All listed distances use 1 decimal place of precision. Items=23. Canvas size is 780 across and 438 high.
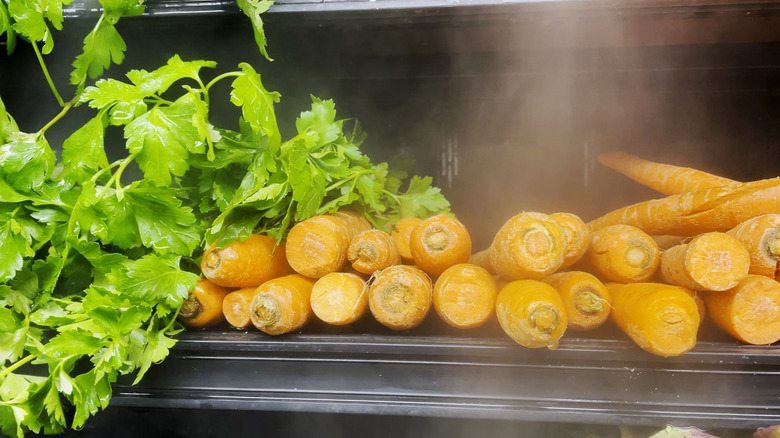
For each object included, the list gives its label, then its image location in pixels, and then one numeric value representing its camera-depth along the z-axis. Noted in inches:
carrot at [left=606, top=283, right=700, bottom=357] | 18.0
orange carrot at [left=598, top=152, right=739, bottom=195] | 22.3
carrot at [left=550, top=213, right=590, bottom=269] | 19.8
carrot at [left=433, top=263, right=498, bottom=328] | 19.2
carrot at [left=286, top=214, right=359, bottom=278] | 19.9
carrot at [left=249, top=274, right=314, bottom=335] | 19.4
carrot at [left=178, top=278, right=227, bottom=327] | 20.1
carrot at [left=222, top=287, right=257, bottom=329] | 20.2
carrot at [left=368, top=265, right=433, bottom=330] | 19.2
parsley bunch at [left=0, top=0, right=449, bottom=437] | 18.3
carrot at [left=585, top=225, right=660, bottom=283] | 19.5
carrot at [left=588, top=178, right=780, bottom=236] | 19.6
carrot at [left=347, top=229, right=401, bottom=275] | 19.9
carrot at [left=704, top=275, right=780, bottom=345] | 18.2
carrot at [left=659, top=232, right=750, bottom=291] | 18.1
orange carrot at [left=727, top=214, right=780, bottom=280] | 18.4
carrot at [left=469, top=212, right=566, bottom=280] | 18.7
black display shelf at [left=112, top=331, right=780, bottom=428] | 18.3
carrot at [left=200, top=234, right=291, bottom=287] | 19.9
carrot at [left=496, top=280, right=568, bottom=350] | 18.1
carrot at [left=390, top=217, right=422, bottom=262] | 21.5
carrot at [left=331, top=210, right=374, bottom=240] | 20.8
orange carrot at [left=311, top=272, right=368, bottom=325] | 19.6
